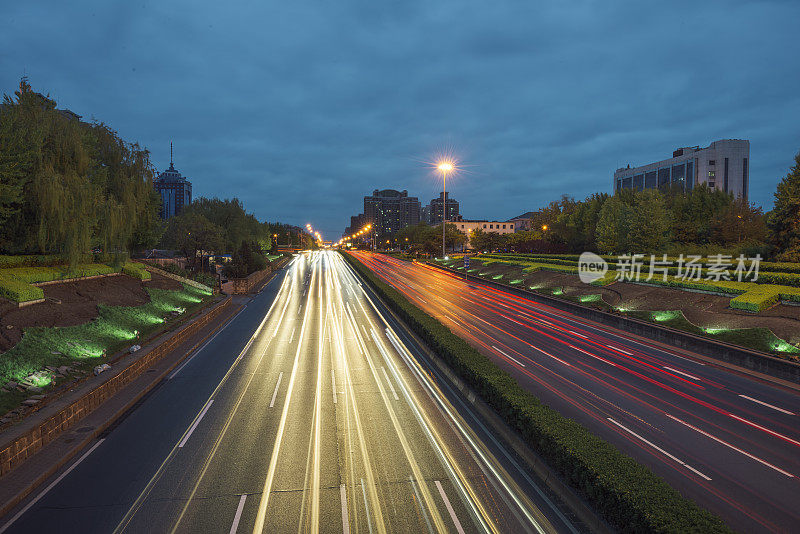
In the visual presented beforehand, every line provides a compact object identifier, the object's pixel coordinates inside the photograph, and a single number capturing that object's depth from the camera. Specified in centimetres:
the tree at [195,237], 4453
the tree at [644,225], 4331
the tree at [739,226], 4253
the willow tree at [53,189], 1764
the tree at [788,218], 2739
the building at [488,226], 17112
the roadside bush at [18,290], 1611
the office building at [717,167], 11338
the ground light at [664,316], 2378
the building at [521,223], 16565
